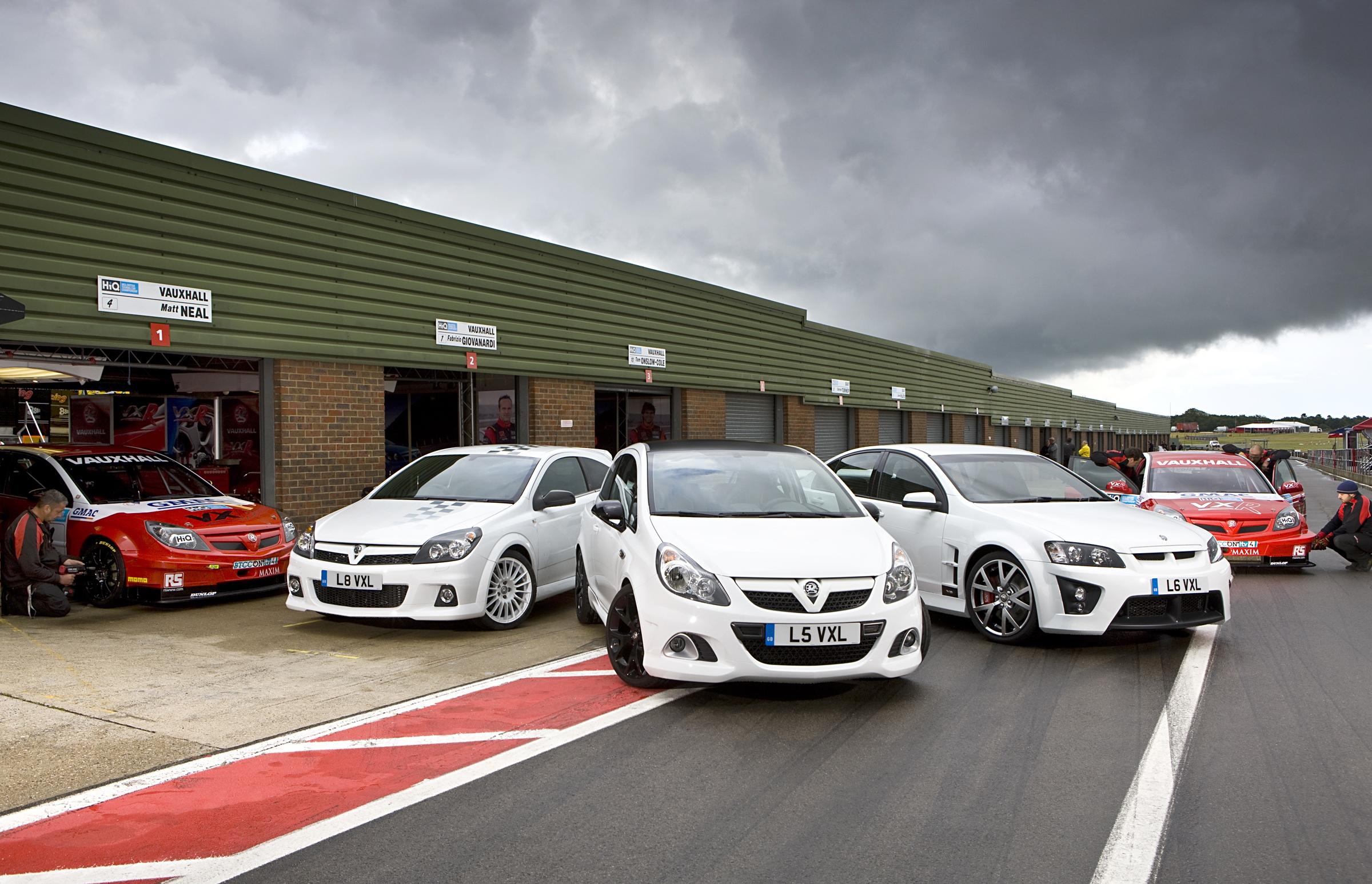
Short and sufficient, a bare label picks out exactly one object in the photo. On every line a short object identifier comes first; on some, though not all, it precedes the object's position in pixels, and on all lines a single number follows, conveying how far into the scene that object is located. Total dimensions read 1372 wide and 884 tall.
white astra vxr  7.15
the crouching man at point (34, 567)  7.93
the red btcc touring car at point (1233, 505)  10.55
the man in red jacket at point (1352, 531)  11.07
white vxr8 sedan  6.41
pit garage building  9.71
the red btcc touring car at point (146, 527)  8.45
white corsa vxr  4.92
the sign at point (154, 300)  9.86
